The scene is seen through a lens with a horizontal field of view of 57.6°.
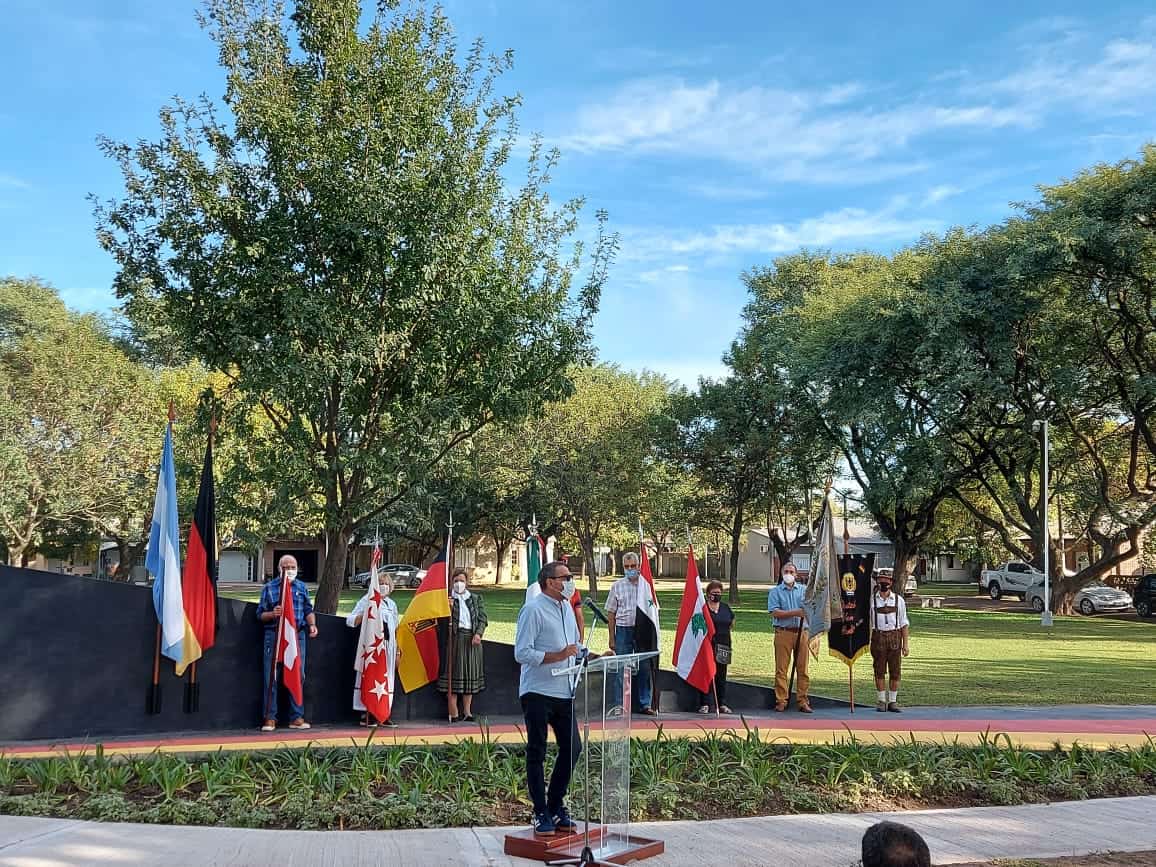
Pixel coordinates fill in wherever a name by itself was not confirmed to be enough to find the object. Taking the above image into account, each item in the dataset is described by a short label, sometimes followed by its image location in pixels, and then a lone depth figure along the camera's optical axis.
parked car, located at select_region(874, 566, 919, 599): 48.53
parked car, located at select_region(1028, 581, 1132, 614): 41.03
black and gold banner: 13.64
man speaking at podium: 6.92
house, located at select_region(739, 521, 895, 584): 89.38
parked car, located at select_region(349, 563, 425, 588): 61.99
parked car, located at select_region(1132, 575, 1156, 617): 38.84
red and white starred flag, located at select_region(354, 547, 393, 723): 11.55
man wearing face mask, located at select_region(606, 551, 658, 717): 12.78
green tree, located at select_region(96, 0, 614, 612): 15.20
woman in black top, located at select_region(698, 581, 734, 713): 13.01
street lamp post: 33.62
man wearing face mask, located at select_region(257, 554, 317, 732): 11.17
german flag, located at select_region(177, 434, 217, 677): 10.89
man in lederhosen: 13.20
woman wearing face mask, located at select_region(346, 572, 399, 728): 11.69
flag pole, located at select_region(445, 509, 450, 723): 12.04
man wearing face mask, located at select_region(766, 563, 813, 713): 13.27
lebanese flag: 12.60
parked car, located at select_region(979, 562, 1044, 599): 52.05
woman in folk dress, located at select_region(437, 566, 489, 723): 12.08
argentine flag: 10.66
